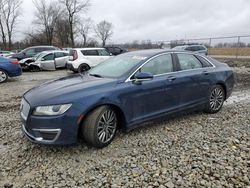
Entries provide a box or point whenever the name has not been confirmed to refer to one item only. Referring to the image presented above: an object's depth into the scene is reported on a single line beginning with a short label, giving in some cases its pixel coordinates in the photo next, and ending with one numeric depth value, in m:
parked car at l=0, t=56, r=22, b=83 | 7.80
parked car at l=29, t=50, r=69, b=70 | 11.58
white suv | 9.95
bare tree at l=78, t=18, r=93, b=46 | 45.64
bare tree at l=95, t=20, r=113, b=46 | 54.30
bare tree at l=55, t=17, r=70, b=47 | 37.27
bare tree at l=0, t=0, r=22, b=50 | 37.39
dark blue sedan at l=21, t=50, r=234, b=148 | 2.60
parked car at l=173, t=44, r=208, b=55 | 15.12
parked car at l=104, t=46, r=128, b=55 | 14.95
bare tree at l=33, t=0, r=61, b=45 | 39.02
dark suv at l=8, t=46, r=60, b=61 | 13.08
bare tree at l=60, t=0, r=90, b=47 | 33.08
